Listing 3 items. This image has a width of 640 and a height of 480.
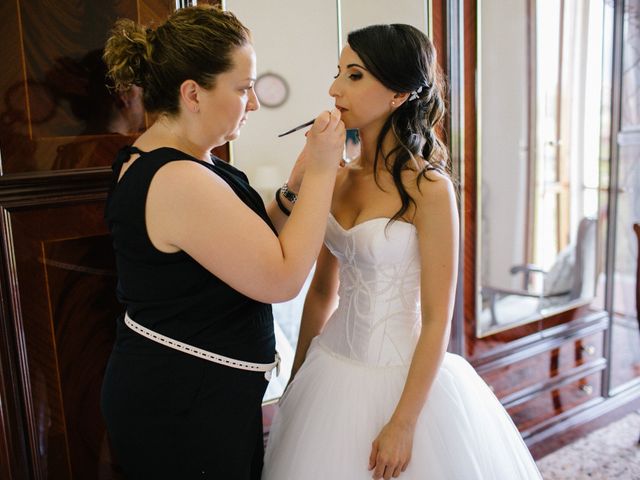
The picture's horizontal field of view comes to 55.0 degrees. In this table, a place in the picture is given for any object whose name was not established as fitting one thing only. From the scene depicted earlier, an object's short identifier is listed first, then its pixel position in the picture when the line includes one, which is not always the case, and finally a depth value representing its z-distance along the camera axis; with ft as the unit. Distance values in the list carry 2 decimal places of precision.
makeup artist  3.37
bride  4.19
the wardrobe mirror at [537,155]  7.23
